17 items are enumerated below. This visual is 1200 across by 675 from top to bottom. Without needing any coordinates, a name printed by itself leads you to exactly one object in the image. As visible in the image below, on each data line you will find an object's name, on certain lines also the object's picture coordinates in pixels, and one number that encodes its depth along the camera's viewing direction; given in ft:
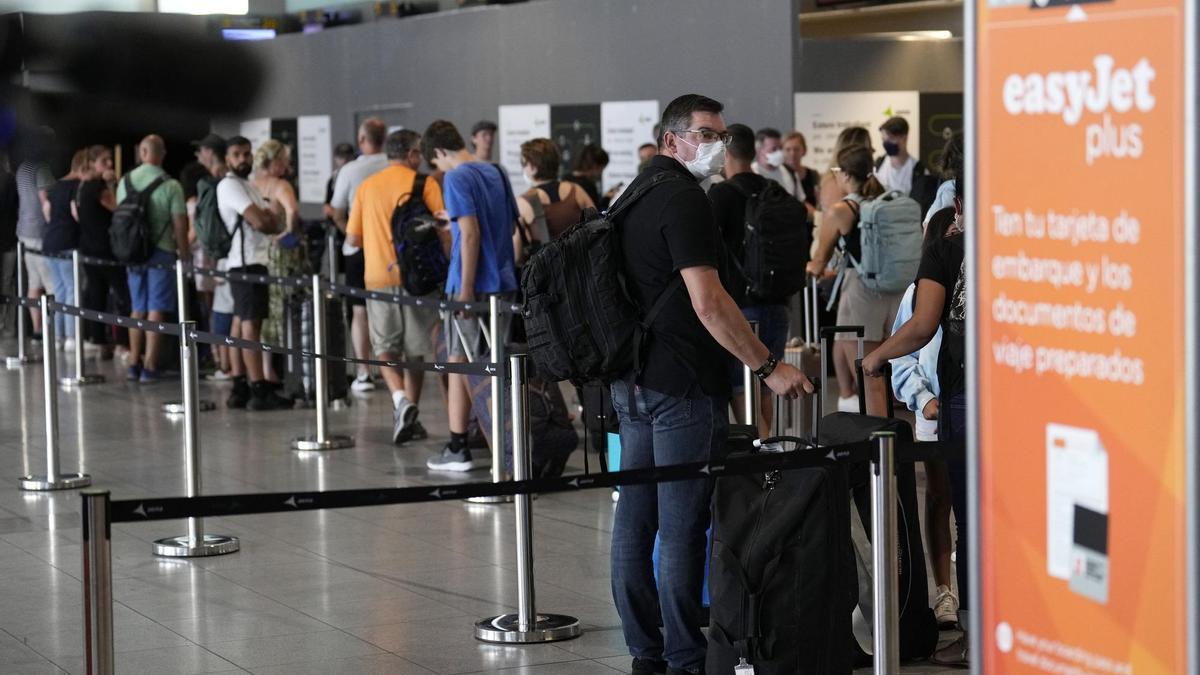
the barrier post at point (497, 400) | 25.62
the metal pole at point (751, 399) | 20.63
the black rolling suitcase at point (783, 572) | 15.24
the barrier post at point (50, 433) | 29.09
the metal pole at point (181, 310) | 37.04
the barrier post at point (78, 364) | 44.68
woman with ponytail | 30.17
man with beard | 37.29
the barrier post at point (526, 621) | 19.29
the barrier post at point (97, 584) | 12.50
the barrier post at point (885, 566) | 13.89
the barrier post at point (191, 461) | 24.02
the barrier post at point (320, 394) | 33.57
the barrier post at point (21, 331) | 49.57
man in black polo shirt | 16.20
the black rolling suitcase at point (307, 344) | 38.29
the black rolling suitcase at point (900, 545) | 16.57
